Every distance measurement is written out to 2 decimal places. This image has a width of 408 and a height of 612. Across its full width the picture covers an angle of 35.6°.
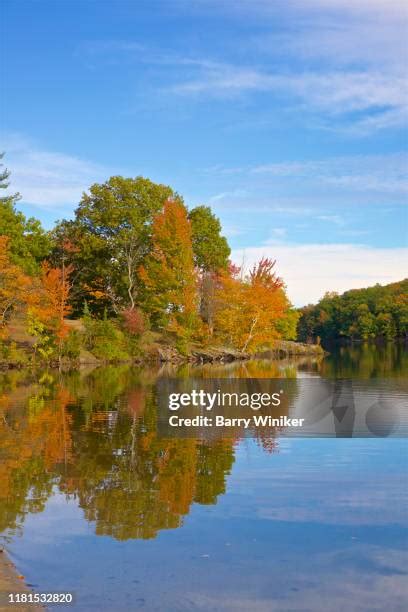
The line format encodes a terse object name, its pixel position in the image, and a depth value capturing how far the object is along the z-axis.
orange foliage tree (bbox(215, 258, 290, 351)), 44.03
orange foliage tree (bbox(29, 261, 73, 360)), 37.16
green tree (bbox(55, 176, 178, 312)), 49.44
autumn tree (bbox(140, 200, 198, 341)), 45.81
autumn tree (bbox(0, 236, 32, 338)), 33.12
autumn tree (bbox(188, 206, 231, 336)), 53.59
